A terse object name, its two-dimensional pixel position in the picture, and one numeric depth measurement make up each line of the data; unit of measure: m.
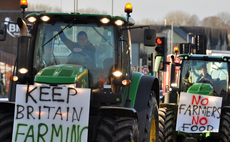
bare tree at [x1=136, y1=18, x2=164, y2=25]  163.49
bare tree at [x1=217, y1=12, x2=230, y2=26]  165.50
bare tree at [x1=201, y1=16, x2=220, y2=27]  167.52
